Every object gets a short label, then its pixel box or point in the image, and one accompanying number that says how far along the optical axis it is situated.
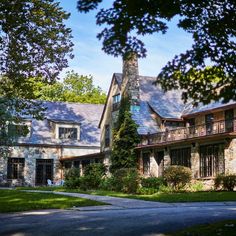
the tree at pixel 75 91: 72.38
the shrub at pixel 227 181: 27.23
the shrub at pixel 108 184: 30.52
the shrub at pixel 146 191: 27.58
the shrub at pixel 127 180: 28.23
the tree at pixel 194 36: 8.22
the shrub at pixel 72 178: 33.31
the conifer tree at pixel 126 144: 36.53
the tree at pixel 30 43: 14.09
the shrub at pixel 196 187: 29.83
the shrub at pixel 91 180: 33.06
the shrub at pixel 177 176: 29.36
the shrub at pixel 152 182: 29.78
